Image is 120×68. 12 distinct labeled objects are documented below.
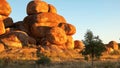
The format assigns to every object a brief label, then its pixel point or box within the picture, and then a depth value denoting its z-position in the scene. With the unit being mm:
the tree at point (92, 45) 37656
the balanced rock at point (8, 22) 68512
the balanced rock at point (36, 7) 69000
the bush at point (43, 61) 37969
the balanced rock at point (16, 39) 57312
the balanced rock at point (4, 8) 67912
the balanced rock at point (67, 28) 67375
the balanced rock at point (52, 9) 72488
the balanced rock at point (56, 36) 61662
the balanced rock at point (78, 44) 71850
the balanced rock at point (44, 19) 65312
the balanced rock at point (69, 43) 66188
